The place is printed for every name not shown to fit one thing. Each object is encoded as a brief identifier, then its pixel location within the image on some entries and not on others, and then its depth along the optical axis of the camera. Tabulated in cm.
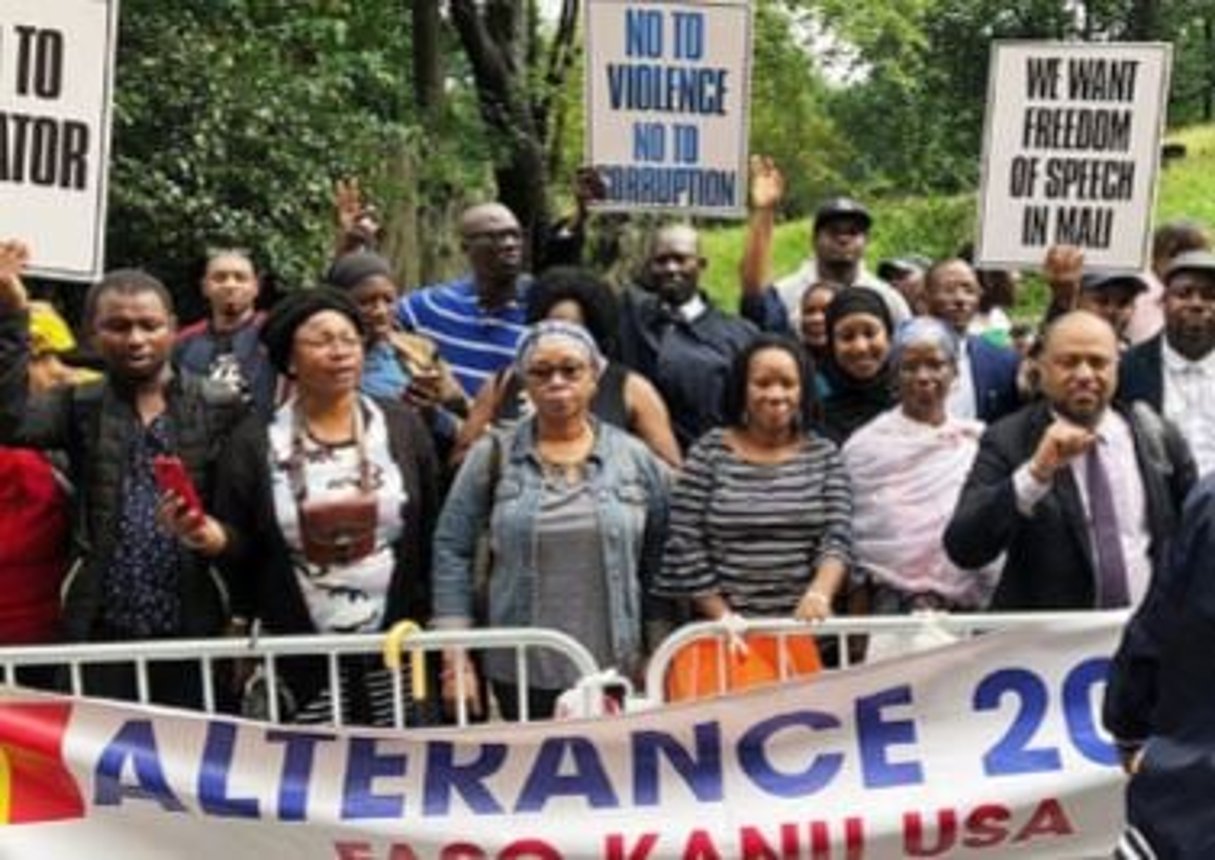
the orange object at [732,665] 498
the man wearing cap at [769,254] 725
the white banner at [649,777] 464
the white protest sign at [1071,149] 707
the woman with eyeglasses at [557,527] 512
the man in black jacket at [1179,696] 347
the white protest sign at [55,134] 564
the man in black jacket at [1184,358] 603
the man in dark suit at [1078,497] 506
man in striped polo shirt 663
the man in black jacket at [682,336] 650
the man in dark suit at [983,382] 660
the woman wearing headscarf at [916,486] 545
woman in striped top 527
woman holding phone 510
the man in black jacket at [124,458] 506
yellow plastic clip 482
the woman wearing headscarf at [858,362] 608
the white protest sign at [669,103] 755
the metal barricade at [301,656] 477
